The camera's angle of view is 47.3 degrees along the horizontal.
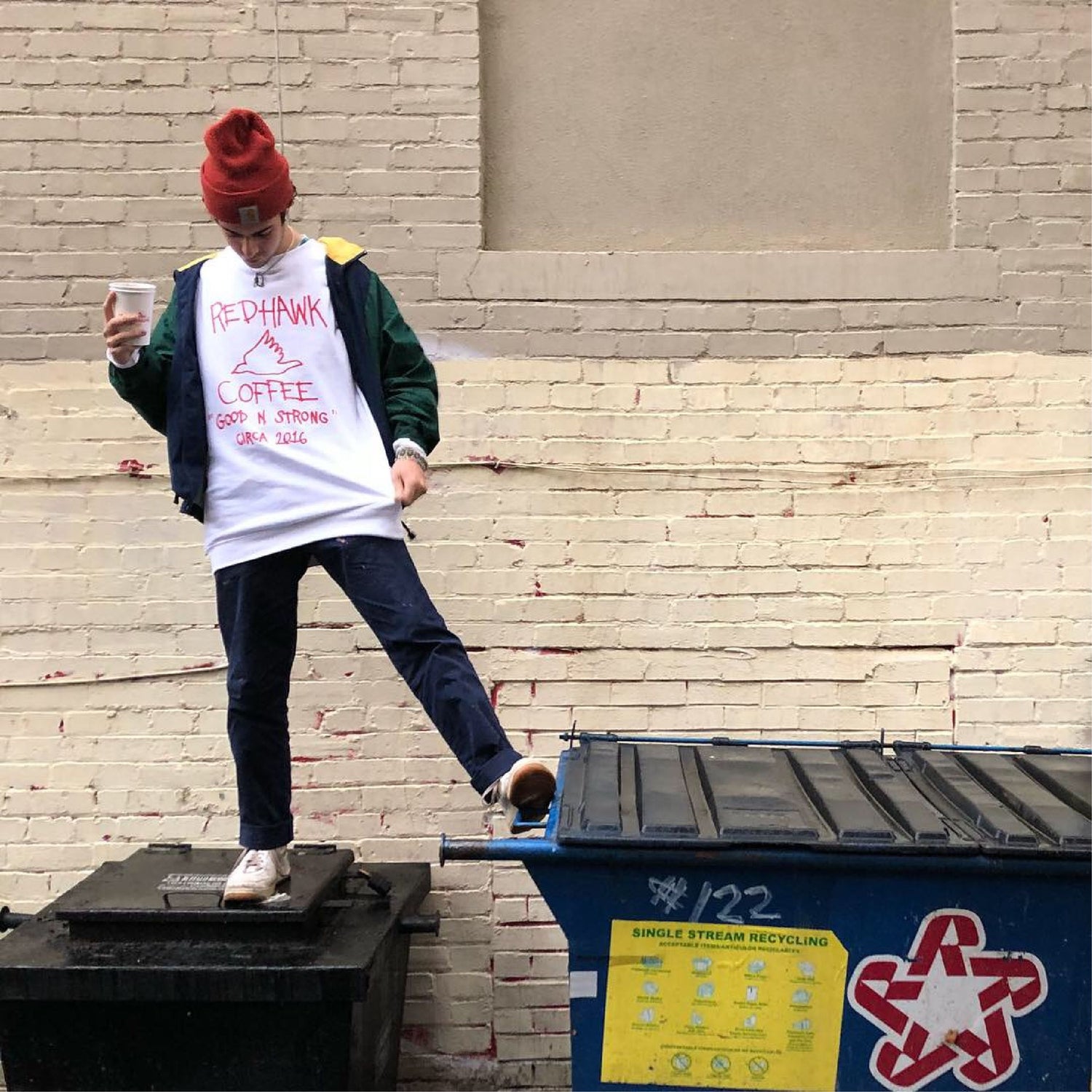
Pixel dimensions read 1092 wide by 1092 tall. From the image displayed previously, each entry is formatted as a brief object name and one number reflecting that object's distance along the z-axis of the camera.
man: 3.01
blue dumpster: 2.45
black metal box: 2.87
